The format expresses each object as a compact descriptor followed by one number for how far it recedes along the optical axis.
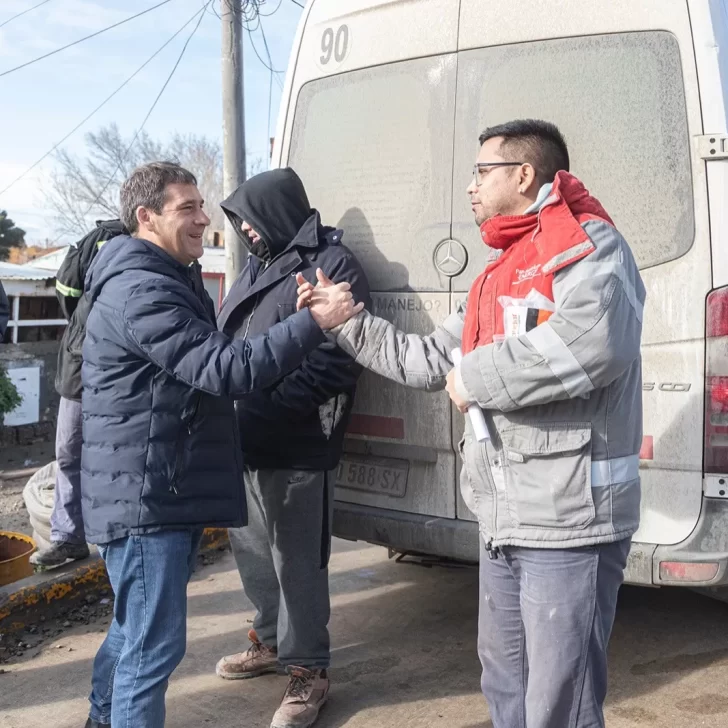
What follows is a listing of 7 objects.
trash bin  4.39
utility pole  9.27
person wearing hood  3.24
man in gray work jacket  2.07
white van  2.97
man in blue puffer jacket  2.55
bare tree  37.44
